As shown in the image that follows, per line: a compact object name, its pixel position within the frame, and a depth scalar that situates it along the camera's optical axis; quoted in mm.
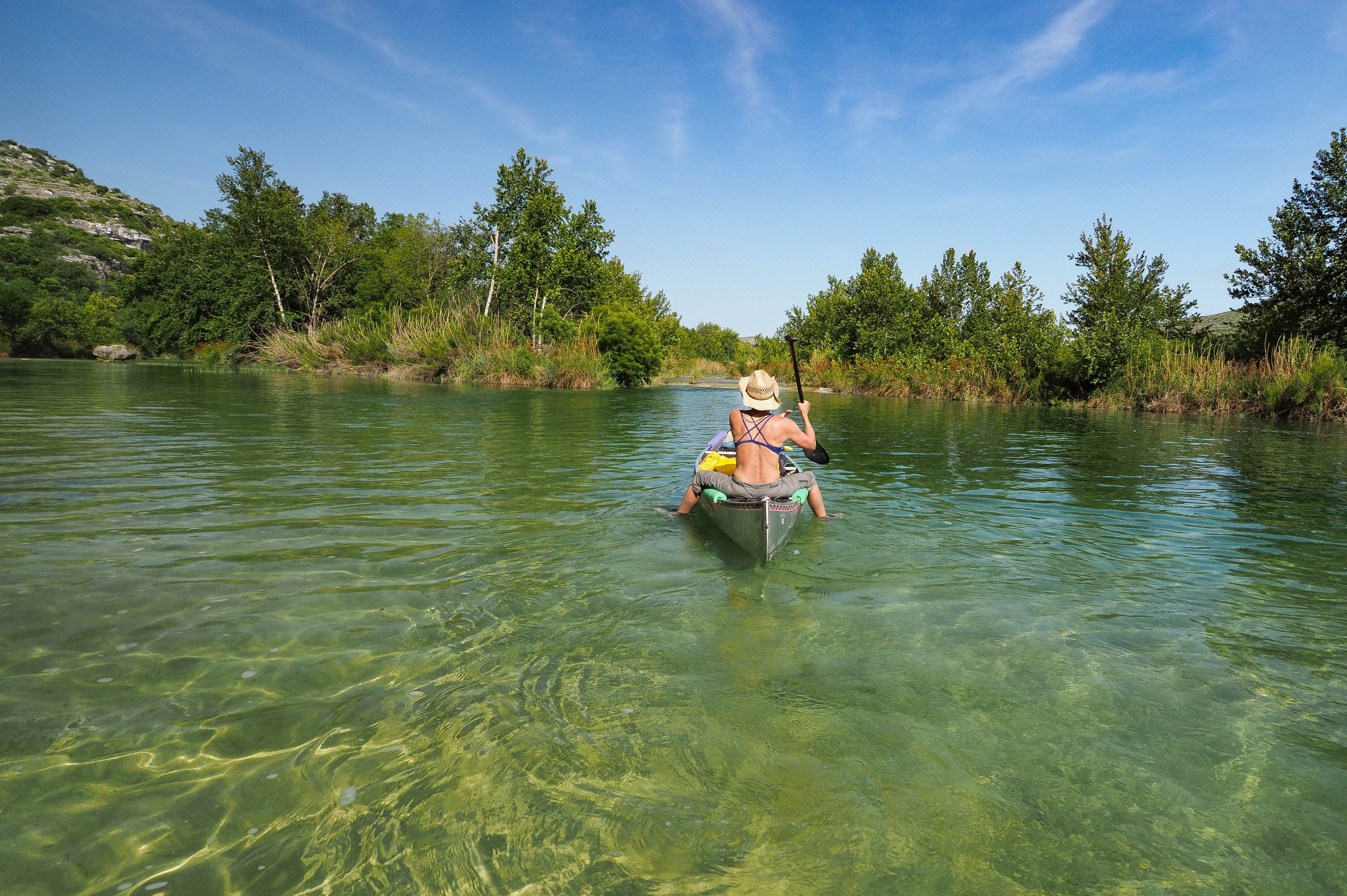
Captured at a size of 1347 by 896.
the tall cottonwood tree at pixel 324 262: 47906
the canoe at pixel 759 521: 5676
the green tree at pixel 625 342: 37062
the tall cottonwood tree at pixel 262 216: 45156
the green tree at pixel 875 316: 47375
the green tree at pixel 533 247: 39375
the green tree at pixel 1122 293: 34000
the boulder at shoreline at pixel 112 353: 52938
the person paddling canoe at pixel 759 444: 6492
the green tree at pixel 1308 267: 26469
